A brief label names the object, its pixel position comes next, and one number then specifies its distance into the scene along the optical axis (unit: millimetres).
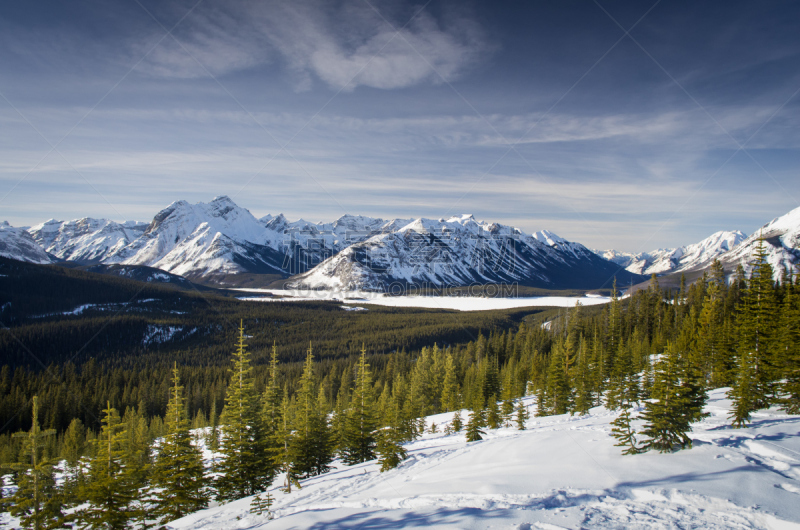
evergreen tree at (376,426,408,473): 24062
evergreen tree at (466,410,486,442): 32062
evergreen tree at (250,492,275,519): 17753
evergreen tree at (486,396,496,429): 40225
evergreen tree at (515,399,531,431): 34156
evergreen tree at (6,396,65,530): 17344
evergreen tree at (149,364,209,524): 21203
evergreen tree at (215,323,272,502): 24156
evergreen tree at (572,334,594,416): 38750
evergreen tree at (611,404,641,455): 14531
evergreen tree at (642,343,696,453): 14000
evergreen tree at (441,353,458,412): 62800
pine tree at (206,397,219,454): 24448
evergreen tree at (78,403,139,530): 17719
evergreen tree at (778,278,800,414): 20547
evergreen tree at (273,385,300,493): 24219
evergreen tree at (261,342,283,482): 25641
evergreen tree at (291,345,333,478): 27406
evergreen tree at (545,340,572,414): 40844
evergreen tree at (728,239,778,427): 18656
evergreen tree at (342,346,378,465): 30891
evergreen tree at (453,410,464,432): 41125
